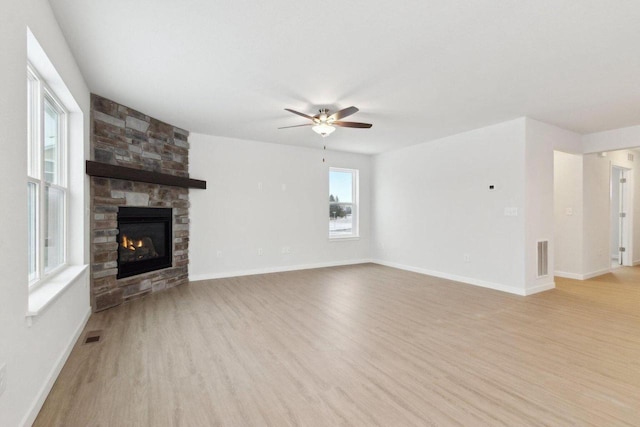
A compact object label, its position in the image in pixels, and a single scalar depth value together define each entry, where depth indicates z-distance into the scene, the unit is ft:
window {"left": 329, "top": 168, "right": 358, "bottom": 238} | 23.06
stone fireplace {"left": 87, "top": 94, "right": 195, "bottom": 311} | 12.11
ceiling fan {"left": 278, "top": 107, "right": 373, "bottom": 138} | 12.55
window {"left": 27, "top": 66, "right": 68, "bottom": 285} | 7.45
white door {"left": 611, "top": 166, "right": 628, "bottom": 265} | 21.83
